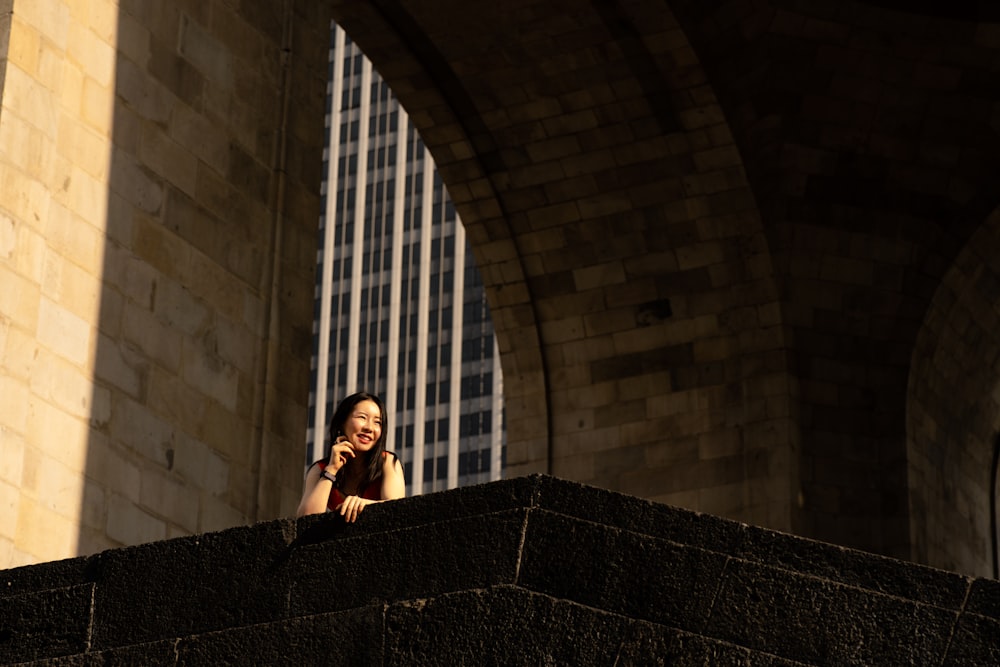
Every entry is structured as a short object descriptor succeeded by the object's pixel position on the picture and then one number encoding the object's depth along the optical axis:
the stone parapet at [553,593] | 7.90
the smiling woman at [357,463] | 10.28
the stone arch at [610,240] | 28.13
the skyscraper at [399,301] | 129.24
